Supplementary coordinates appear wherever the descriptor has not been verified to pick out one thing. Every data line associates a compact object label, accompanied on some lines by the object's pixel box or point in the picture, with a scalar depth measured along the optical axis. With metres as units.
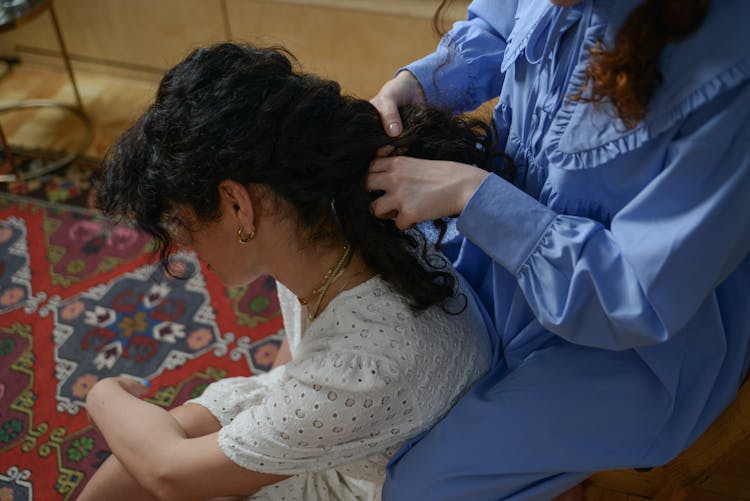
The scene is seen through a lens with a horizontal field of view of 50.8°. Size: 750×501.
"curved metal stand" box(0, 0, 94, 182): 2.55
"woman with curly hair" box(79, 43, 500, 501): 1.05
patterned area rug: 1.87
